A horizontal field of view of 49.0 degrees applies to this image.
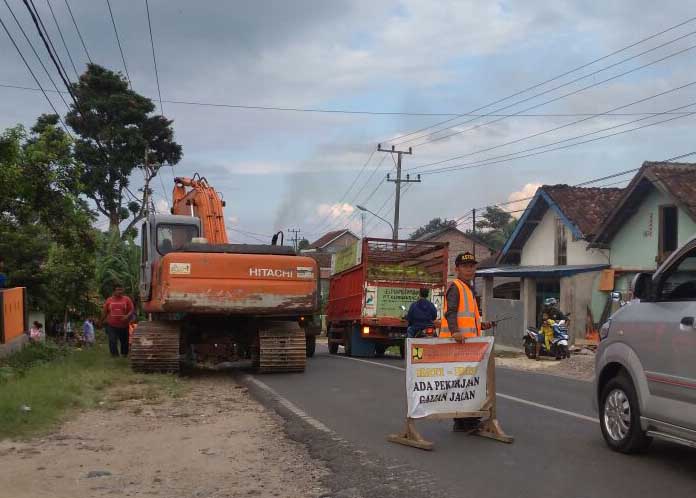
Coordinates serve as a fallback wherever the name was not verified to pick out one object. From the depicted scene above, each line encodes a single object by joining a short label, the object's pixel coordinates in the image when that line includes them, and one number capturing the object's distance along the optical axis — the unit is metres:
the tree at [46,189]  14.22
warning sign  7.41
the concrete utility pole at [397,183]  41.94
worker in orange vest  7.68
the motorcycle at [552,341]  19.88
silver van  5.97
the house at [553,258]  25.02
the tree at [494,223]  76.56
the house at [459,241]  64.75
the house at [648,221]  22.20
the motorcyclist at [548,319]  20.05
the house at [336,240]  89.75
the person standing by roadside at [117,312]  15.91
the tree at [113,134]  33.94
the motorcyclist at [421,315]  15.09
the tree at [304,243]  93.66
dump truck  19.55
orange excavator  12.48
